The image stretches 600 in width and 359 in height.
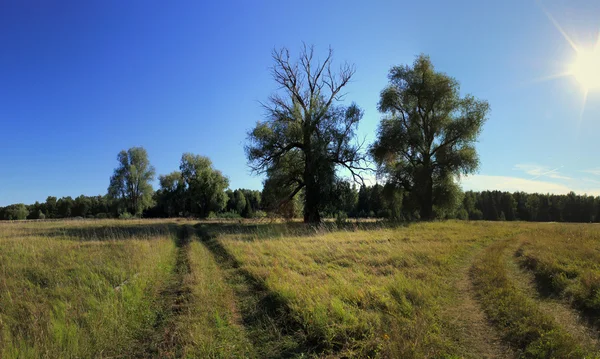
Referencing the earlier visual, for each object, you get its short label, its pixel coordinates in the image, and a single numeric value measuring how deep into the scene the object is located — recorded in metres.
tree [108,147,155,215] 70.00
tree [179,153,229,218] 66.88
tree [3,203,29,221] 100.19
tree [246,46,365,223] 28.58
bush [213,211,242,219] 53.61
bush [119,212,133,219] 56.42
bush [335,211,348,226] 25.71
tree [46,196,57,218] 113.03
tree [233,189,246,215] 98.04
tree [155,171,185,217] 79.81
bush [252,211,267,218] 33.19
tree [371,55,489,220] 32.25
